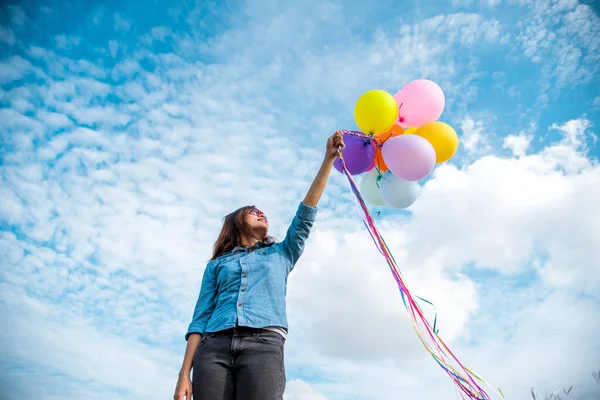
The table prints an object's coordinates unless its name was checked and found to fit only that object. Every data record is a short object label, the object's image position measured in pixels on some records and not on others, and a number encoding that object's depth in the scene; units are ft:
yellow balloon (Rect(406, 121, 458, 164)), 9.62
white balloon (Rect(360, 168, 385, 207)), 10.38
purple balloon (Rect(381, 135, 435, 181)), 8.75
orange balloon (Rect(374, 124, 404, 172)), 9.95
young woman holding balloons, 5.59
